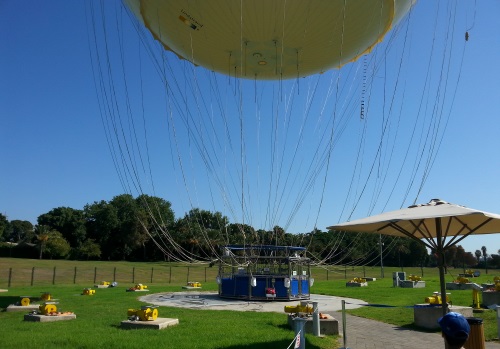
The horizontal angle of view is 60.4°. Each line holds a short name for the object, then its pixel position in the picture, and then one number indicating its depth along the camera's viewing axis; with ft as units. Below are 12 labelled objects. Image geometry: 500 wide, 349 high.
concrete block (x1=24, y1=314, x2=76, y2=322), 42.64
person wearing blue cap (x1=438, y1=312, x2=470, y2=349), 11.76
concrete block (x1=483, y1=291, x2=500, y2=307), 55.77
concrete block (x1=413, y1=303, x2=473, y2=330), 40.06
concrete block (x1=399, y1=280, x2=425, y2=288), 98.22
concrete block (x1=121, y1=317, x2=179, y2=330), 37.50
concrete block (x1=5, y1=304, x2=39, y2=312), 51.51
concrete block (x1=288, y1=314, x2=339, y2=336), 36.94
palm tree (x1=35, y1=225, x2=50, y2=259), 243.40
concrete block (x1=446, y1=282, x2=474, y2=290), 87.50
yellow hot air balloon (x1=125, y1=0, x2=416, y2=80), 37.83
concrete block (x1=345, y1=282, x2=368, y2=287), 105.22
